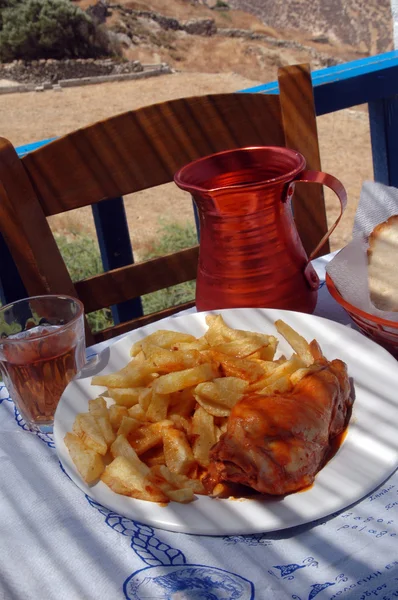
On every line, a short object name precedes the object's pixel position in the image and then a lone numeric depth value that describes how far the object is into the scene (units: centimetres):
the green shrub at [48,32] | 1981
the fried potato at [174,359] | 103
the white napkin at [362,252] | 121
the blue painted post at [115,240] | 209
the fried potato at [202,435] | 91
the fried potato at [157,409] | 97
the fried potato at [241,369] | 101
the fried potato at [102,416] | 95
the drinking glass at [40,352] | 112
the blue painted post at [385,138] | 246
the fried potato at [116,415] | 98
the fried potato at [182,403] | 101
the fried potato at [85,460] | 90
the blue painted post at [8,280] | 194
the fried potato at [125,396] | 102
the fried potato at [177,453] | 89
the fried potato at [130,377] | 105
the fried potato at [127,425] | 96
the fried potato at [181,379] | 97
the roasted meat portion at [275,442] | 82
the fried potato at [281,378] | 95
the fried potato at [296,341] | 109
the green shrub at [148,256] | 491
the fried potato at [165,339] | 113
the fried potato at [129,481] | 85
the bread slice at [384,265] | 120
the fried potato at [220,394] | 94
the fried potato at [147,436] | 94
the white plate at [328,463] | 81
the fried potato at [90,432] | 93
